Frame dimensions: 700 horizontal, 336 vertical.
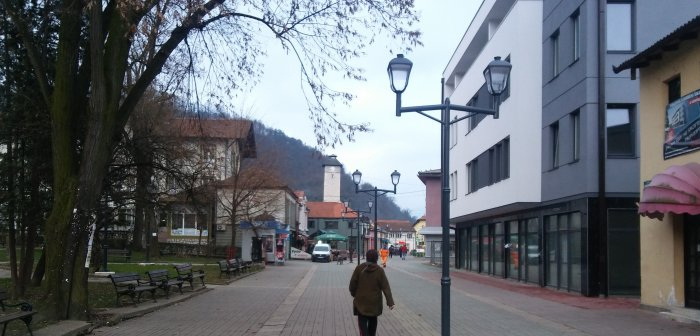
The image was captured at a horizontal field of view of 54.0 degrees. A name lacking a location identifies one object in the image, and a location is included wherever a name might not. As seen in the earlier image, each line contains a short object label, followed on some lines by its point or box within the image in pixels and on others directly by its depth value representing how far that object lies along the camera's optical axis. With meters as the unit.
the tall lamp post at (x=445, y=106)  10.11
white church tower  104.56
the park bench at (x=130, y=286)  15.62
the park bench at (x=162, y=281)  17.56
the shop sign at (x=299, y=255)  64.62
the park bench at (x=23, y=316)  8.76
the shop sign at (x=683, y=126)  14.16
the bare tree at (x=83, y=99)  12.69
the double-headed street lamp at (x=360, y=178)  29.17
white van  60.22
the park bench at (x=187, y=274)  20.72
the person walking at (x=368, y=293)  9.54
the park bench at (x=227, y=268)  27.61
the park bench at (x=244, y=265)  31.41
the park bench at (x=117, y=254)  41.06
